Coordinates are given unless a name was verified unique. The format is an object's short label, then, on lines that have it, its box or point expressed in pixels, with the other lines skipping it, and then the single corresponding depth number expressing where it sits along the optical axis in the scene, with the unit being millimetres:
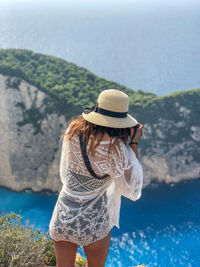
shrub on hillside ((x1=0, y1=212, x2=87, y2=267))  3889
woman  2135
